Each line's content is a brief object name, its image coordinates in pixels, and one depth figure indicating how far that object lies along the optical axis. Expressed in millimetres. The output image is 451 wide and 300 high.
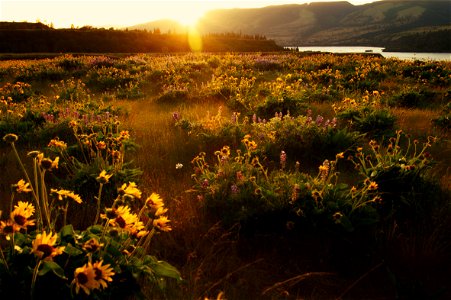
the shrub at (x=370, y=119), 6727
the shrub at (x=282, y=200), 3439
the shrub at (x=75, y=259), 1819
